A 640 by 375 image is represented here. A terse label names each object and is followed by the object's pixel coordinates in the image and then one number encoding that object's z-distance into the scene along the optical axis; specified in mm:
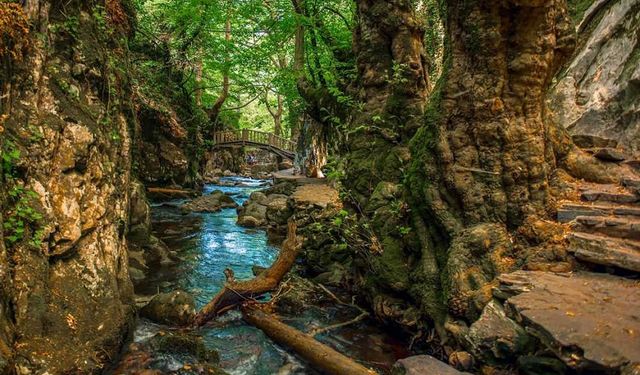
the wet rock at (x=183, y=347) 5883
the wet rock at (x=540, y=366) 3609
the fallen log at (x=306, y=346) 5289
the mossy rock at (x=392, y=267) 6730
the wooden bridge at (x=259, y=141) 32625
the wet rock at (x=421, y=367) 4207
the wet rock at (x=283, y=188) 18594
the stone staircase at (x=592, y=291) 3232
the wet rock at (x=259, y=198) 17977
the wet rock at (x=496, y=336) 4176
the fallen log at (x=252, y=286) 7262
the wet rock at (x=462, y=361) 4648
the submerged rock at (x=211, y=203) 18094
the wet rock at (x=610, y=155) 6543
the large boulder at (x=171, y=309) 6934
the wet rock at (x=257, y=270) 9164
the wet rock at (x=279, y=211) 14062
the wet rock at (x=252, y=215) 15586
